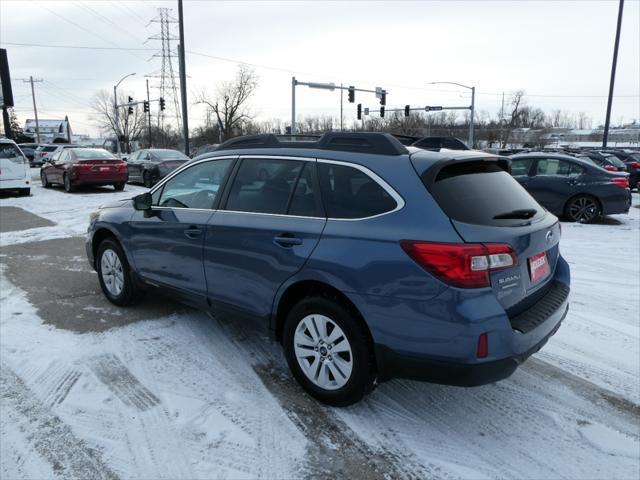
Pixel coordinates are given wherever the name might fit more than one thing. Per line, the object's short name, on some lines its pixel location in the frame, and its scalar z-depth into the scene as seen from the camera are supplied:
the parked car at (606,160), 16.47
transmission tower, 52.78
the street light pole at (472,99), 42.34
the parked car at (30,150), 40.59
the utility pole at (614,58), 23.78
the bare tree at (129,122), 77.35
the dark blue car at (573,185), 10.97
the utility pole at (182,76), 23.81
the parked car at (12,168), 15.01
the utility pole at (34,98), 75.21
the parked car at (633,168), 19.11
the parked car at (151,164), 18.53
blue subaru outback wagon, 2.68
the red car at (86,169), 16.39
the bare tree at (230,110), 68.50
